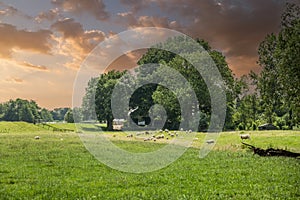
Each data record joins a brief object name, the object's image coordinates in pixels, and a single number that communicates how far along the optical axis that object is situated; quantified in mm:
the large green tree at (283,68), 36875
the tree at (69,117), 162725
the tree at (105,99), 98481
